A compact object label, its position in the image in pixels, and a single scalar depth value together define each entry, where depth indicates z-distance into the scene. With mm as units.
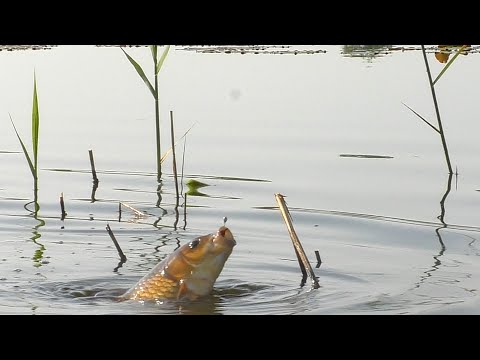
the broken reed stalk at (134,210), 7042
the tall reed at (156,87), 6925
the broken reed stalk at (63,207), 6989
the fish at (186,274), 4797
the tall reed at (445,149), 7116
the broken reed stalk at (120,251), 5638
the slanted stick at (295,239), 4668
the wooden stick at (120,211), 6968
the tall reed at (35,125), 6117
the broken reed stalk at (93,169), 7836
